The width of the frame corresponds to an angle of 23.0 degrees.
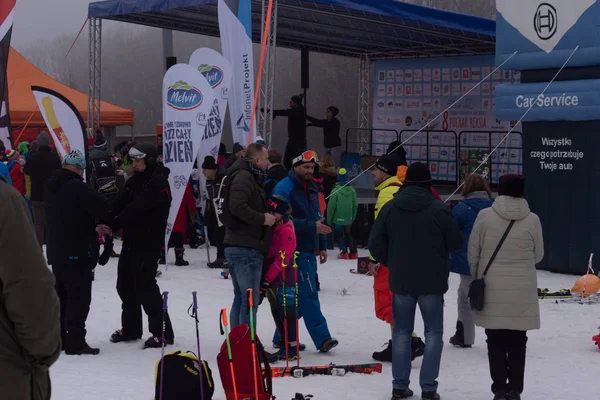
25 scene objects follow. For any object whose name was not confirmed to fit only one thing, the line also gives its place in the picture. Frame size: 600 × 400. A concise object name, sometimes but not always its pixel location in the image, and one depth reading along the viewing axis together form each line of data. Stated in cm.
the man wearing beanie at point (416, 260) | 918
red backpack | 881
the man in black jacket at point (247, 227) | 1048
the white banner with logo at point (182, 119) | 1700
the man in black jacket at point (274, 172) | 1285
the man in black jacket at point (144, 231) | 1143
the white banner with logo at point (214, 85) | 1774
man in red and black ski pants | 1068
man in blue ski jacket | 1118
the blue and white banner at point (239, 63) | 1809
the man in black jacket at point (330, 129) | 2878
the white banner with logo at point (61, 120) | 1322
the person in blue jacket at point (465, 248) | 1124
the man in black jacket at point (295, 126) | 2642
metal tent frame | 2262
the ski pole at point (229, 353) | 806
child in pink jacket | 1078
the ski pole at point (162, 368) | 861
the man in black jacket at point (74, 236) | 1112
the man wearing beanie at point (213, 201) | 1821
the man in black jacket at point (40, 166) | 2020
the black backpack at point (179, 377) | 867
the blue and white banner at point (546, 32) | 1685
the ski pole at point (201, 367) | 842
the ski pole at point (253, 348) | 849
